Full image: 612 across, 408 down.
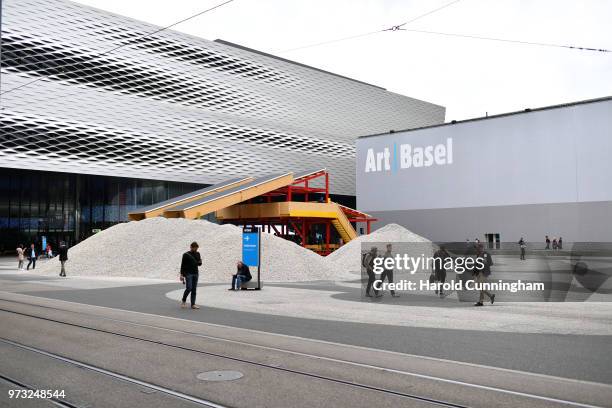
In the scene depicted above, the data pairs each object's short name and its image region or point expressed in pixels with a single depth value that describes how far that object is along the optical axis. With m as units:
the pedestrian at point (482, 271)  15.05
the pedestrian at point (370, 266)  17.97
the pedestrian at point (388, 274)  17.95
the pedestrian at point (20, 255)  33.50
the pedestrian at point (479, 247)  15.35
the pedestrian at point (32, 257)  33.41
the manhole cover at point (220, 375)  6.93
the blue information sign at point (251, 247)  21.34
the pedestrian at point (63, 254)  27.00
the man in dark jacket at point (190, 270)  14.40
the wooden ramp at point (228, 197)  40.81
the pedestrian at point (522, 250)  38.92
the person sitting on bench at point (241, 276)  20.28
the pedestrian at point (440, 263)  16.98
